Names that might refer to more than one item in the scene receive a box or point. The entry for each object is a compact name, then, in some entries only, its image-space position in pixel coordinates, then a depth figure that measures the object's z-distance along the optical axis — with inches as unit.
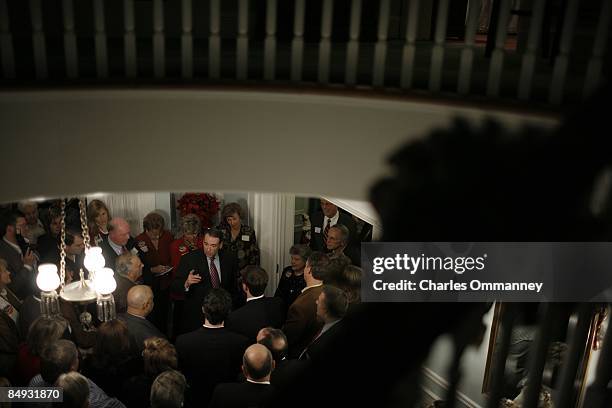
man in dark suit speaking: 197.5
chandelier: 139.9
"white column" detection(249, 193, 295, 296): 271.4
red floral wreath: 258.4
